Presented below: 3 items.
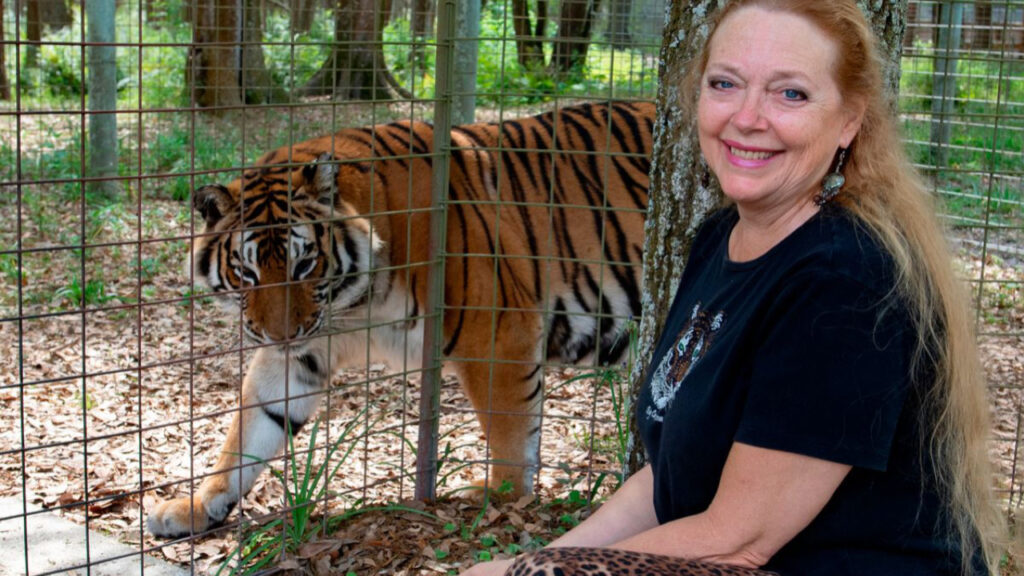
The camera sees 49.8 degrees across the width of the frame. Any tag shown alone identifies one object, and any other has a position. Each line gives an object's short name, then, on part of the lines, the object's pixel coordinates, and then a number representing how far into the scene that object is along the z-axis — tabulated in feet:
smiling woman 5.90
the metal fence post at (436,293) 12.81
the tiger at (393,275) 14.05
